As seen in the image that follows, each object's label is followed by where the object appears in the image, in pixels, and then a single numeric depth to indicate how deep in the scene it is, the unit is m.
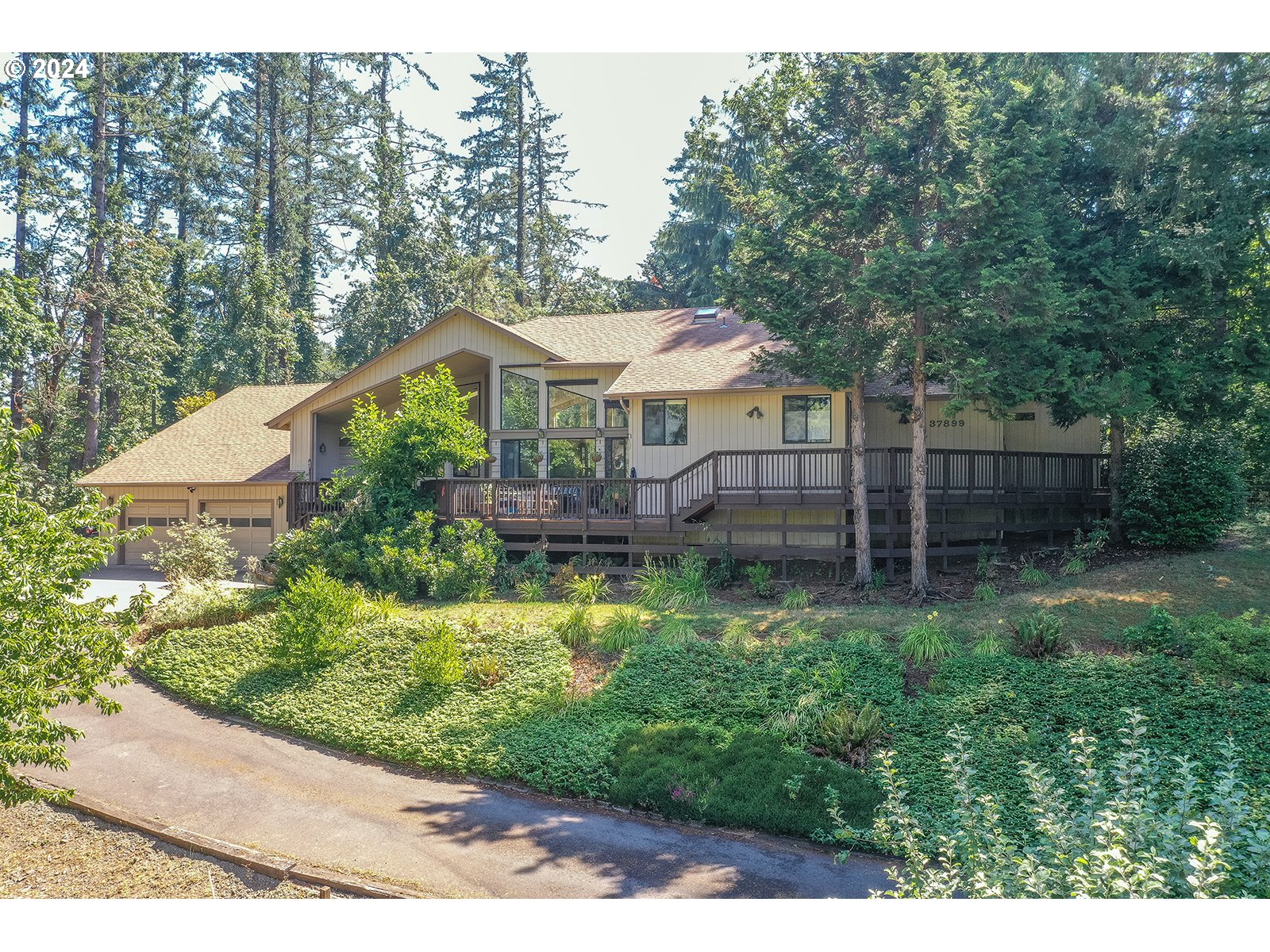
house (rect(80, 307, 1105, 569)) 15.61
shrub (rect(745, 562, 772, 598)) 14.38
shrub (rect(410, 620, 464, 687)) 10.54
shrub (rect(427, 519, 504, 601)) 14.95
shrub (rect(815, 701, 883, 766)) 8.46
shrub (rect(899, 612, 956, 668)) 10.23
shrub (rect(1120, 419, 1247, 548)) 14.84
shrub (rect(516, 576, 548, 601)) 14.45
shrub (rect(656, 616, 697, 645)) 11.33
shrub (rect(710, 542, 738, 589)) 15.38
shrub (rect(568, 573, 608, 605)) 14.02
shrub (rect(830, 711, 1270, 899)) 4.27
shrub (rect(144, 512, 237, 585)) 18.00
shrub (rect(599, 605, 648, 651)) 11.45
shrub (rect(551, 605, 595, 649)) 11.66
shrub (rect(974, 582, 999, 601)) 12.84
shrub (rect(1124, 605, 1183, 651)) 9.88
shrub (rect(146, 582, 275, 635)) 14.40
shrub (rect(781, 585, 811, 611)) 13.24
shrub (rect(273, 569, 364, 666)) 11.62
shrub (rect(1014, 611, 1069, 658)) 10.07
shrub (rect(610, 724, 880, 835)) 7.48
